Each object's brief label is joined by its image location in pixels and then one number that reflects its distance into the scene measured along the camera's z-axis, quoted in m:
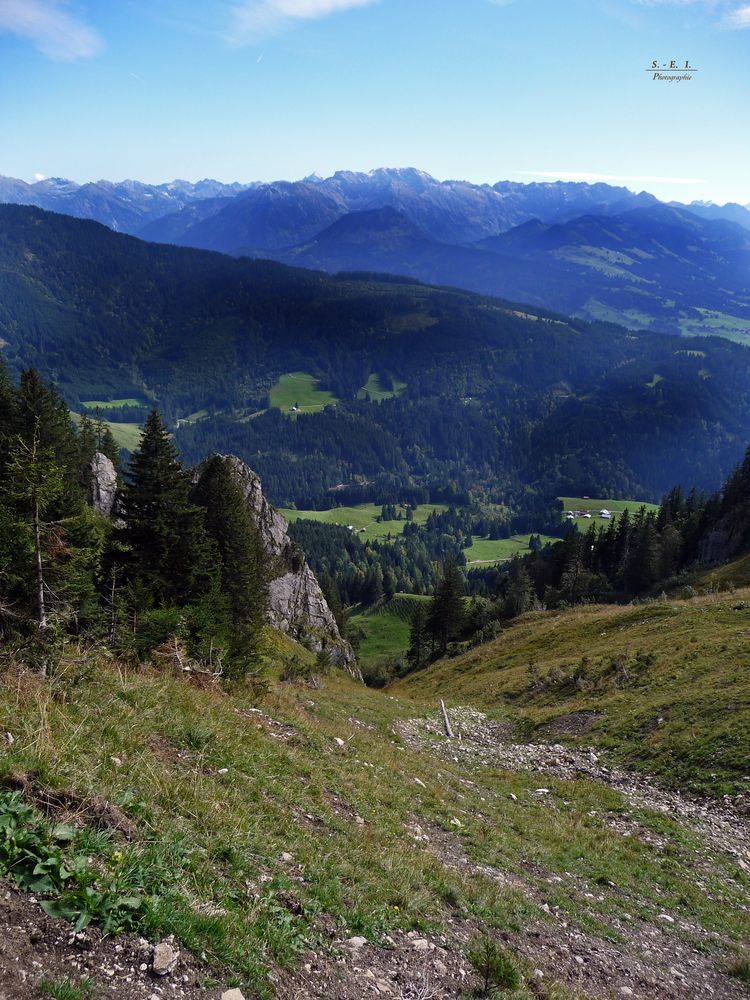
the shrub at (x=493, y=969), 7.05
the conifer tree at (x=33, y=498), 15.86
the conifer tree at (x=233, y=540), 40.72
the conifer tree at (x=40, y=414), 40.25
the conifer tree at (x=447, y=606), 78.50
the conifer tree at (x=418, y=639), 86.59
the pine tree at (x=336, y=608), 103.28
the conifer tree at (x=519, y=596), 81.31
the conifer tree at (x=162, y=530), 28.56
